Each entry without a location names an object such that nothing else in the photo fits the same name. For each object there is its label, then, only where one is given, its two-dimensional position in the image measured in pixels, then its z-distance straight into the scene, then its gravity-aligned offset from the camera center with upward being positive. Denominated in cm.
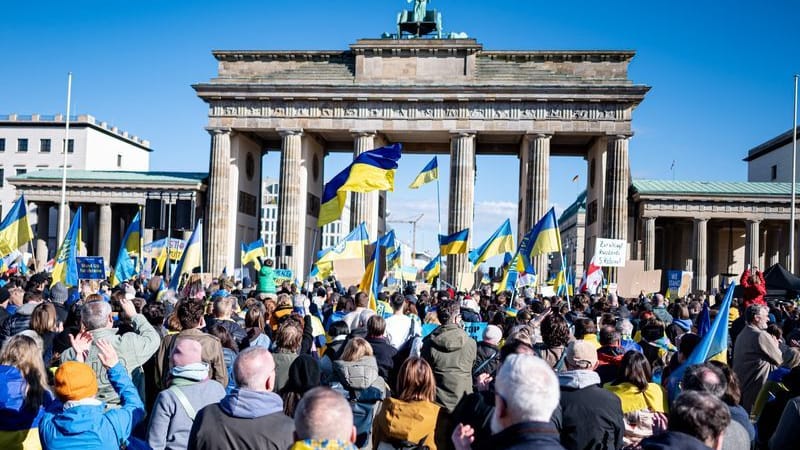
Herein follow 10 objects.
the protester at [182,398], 543 -112
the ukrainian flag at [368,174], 2047 +209
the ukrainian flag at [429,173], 3019 +316
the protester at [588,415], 547 -114
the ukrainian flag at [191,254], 1924 -21
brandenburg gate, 4800 +915
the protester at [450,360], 782 -111
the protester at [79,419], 484 -114
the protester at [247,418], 471 -107
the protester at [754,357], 891 -113
